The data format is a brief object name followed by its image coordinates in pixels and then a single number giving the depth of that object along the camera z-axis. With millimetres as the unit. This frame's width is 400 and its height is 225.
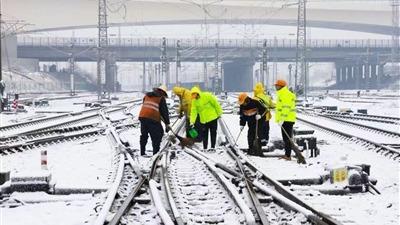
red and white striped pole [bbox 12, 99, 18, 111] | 37091
